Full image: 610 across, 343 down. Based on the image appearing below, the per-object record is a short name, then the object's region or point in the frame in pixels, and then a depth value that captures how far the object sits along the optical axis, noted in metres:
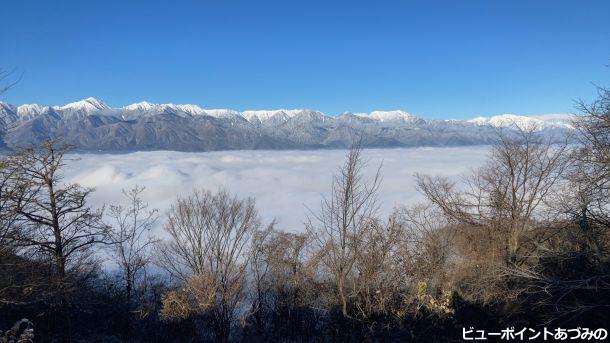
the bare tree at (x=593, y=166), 9.70
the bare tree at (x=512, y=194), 15.91
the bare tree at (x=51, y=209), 11.87
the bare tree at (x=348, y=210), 9.96
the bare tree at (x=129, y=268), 23.52
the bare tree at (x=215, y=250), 18.97
